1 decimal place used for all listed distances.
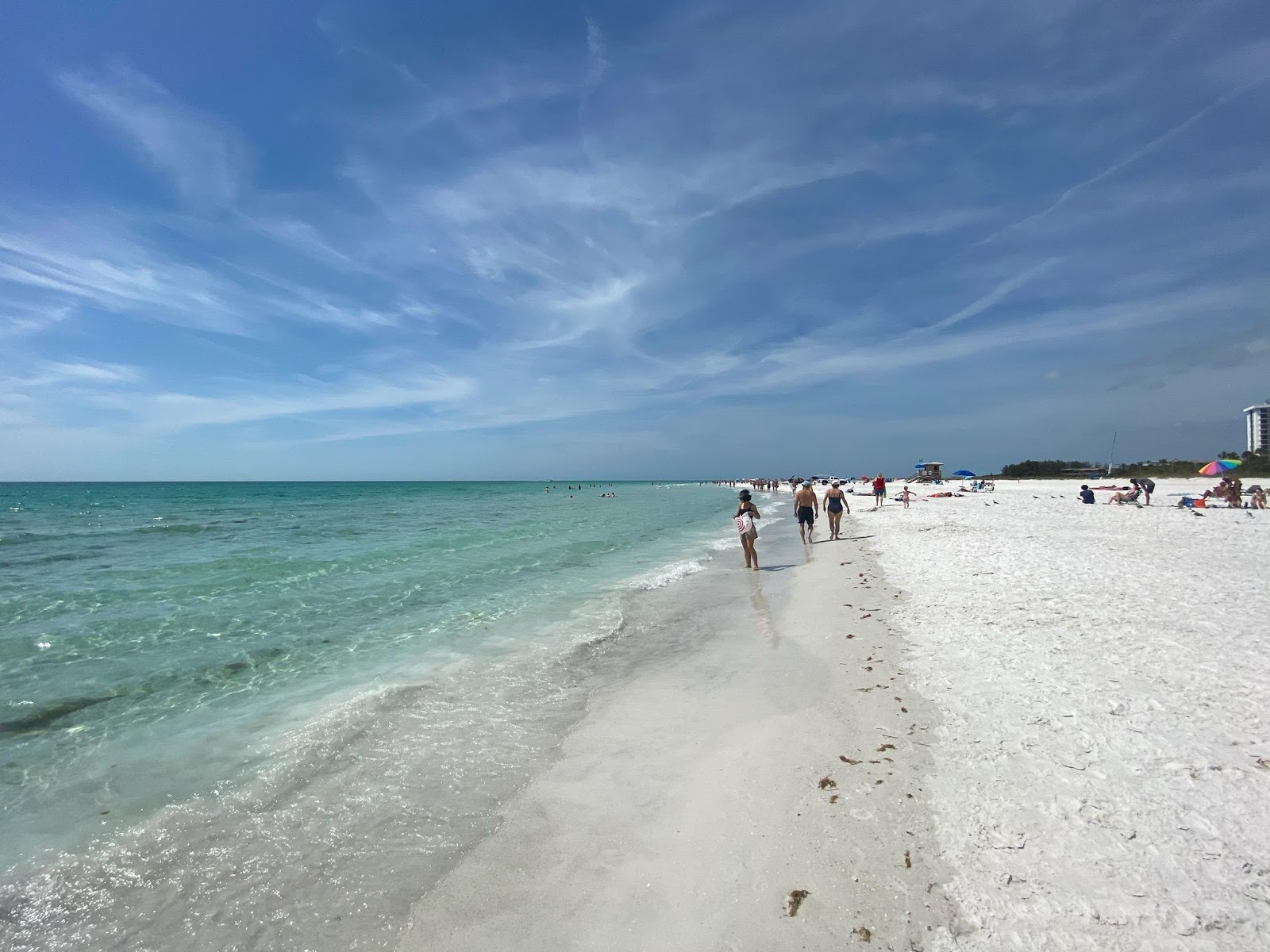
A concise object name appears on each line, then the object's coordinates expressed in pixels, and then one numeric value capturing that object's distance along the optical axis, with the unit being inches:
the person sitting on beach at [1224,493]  930.7
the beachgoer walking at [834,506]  791.7
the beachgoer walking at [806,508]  740.0
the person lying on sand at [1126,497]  1047.0
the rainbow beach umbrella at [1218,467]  1275.8
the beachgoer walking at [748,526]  570.9
